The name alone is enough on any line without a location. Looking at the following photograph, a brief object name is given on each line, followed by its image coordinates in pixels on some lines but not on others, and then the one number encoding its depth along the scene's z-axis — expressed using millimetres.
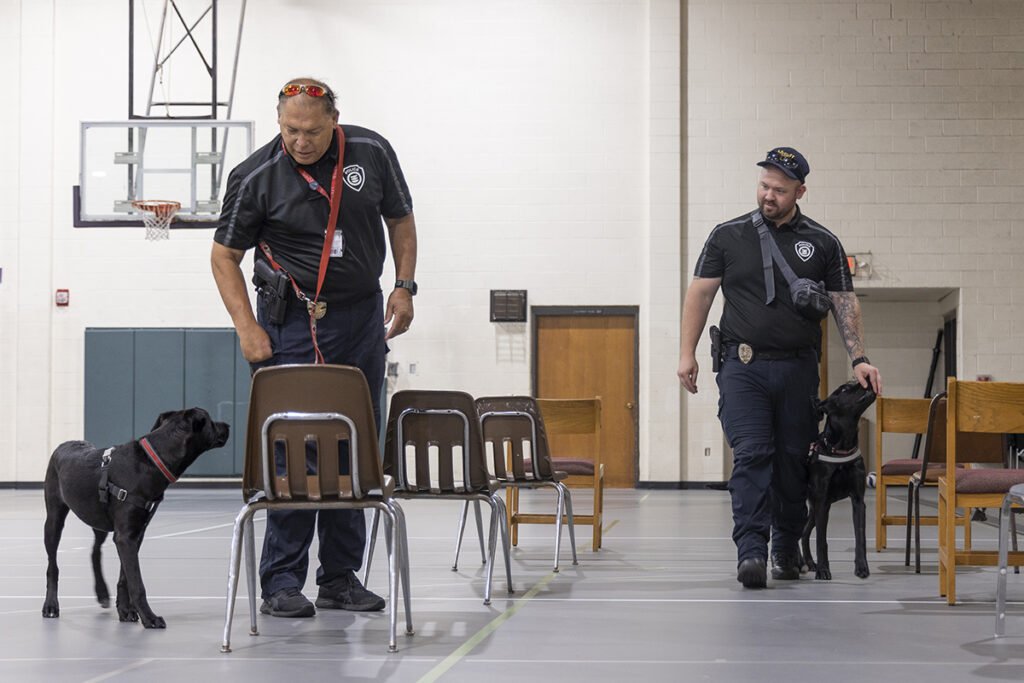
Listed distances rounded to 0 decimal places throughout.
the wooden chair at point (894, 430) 12281
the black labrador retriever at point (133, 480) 6824
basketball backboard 22875
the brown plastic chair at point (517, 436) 10359
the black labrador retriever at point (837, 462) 9367
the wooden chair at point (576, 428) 12437
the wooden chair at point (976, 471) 7836
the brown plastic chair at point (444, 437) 7691
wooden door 25750
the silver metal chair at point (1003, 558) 6504
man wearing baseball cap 9125
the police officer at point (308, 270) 7328
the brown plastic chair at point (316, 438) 6207
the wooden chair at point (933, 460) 9898
